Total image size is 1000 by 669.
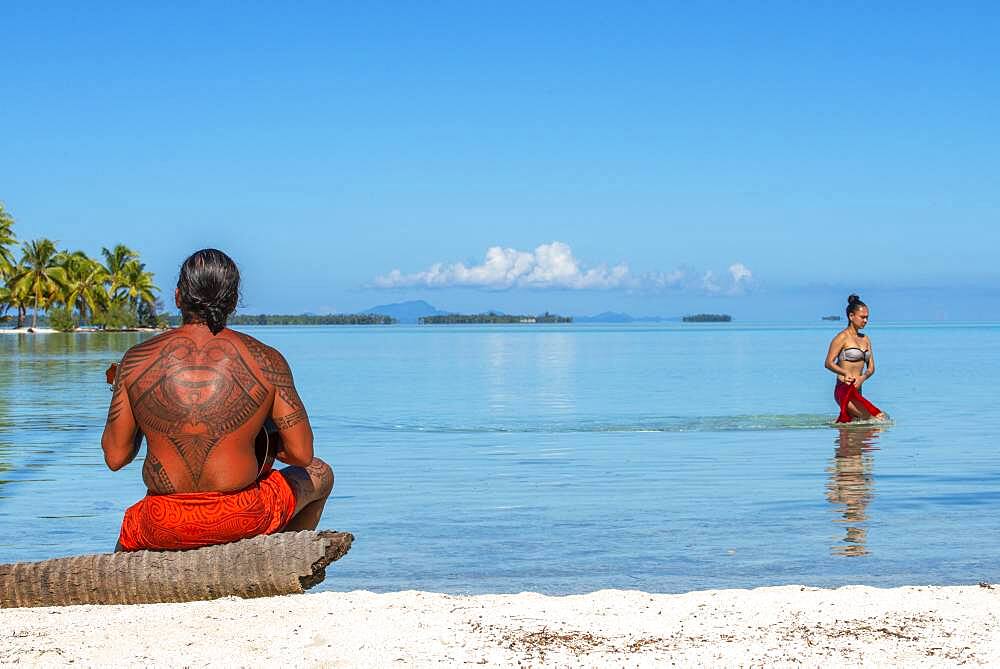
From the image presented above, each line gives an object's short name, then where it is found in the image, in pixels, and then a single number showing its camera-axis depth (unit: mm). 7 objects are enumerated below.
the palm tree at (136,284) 115375
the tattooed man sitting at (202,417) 5730
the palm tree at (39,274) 95375
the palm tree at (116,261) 115150
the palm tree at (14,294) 95438
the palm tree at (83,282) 102875
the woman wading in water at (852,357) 17094
